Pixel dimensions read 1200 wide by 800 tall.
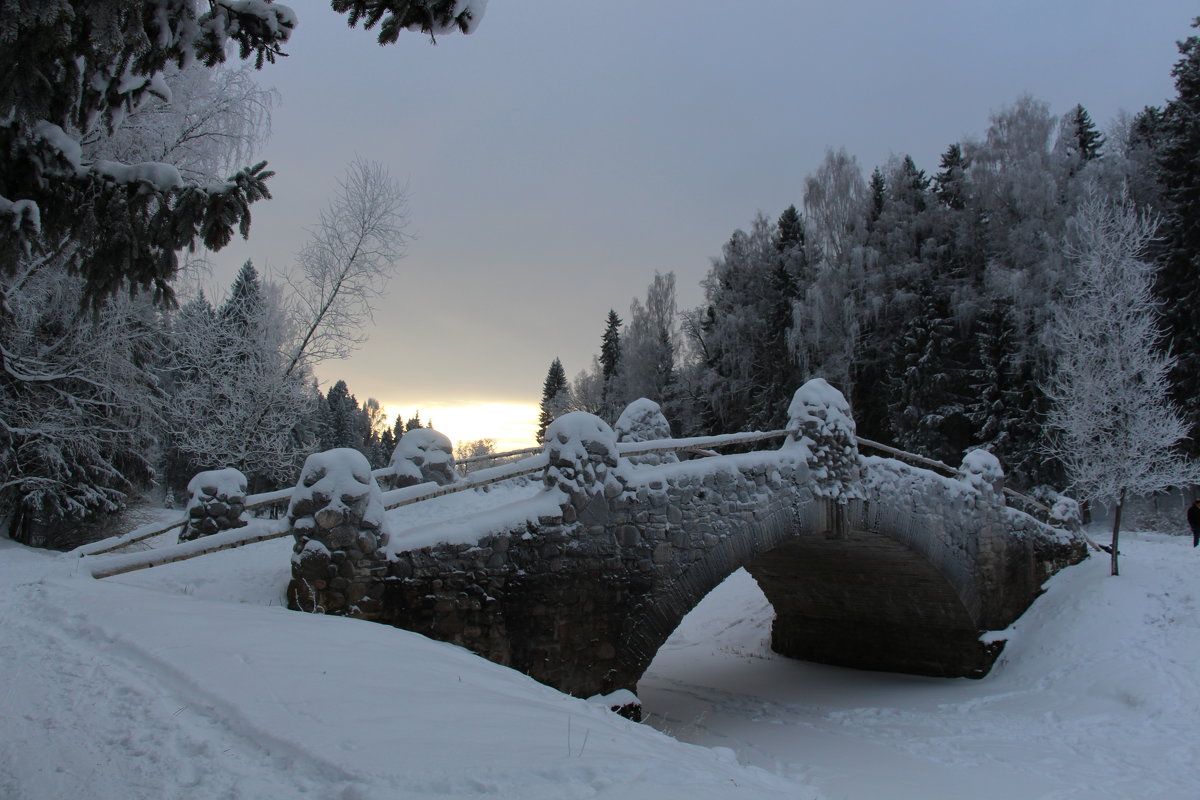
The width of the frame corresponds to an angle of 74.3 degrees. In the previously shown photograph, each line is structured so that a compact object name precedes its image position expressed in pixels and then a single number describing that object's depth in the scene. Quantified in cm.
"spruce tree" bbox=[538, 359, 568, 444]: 5022
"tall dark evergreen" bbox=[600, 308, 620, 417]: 4461
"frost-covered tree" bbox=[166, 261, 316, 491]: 1588
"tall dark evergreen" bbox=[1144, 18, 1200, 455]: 2034
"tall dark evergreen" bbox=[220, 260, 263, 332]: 1686
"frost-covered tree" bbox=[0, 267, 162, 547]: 1068
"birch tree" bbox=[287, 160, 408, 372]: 1602
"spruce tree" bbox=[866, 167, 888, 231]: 2906
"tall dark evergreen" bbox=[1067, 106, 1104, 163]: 2584
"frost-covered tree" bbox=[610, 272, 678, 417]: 3756
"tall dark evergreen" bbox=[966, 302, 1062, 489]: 2211
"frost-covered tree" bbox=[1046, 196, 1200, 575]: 1399
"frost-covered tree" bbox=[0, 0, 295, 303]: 302
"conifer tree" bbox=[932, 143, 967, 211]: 2811
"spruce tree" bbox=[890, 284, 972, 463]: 2445
